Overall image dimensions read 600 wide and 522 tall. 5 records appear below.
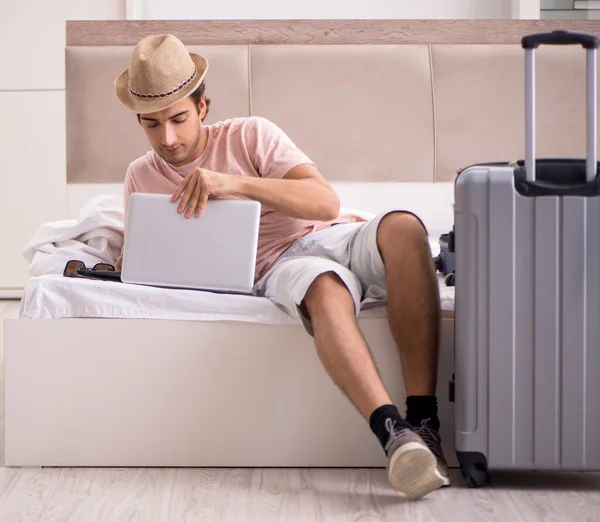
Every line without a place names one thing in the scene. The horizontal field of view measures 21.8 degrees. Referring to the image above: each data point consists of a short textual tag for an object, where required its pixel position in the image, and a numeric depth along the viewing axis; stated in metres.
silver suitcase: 3.63
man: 3.71
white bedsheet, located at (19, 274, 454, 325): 3.93
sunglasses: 4.13
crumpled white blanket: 4.41
